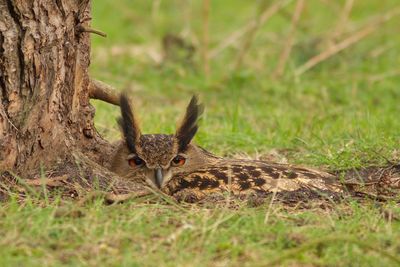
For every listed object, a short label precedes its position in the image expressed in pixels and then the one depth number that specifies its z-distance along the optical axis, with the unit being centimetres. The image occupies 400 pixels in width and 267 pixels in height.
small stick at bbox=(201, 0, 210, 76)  2121
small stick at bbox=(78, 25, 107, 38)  1213
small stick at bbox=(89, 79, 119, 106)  1323
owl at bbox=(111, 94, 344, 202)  1215
